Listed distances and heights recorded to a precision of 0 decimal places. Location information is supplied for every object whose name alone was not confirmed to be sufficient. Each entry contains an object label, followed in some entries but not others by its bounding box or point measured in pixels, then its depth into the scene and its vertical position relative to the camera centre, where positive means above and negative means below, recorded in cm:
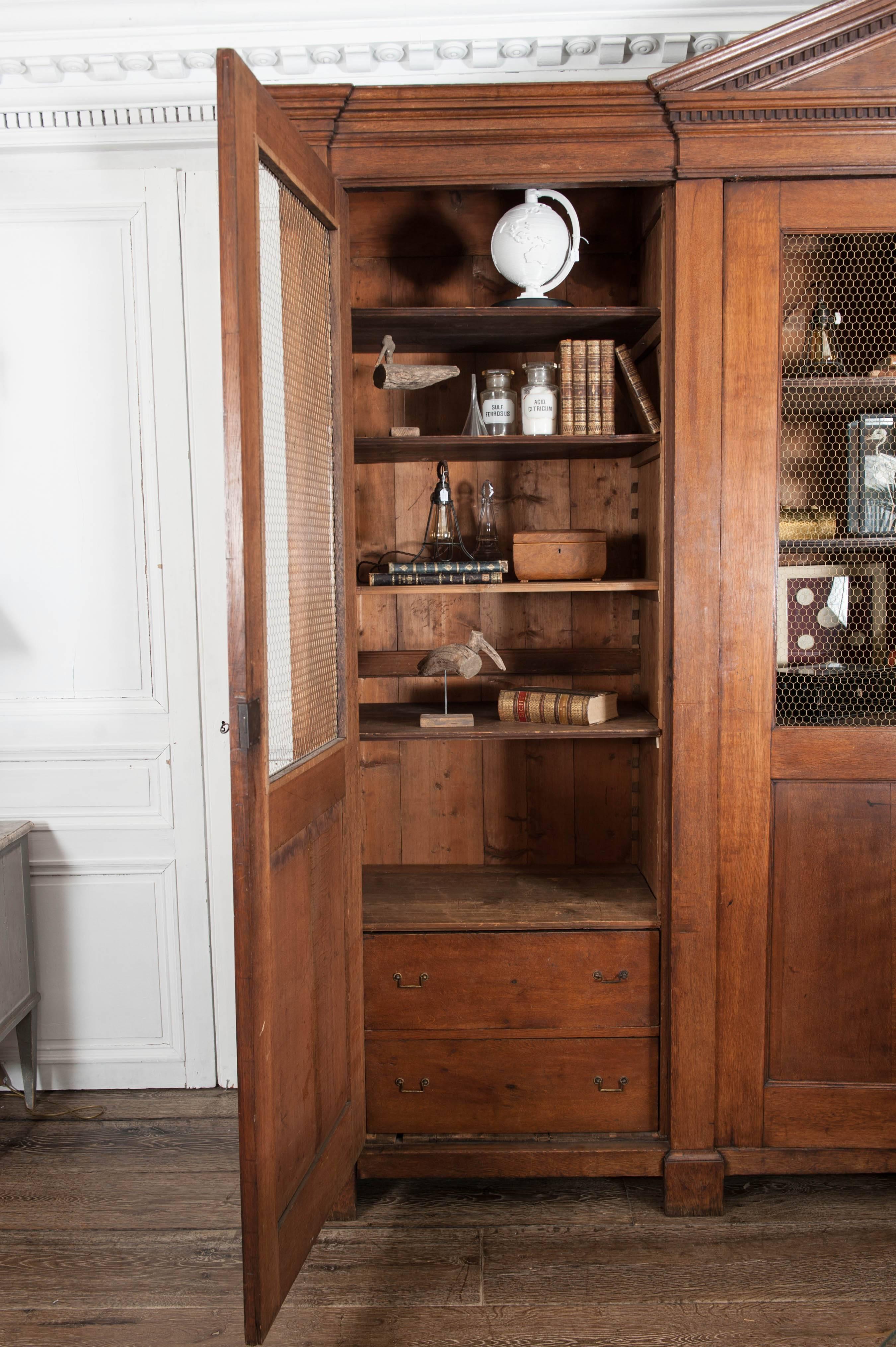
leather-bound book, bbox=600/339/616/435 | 224 +46
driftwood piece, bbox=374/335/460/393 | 218 +50
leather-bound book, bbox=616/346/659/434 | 223 +45
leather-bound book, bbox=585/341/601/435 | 224 +47
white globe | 214 +78
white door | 261 -9
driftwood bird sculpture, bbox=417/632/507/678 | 230 -18
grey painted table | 251 -95
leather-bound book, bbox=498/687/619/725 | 229 -29
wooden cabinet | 200 -23
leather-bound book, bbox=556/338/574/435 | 225 +47
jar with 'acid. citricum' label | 227 +44
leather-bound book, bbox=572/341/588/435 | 225 +49
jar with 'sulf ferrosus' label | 233 +45
